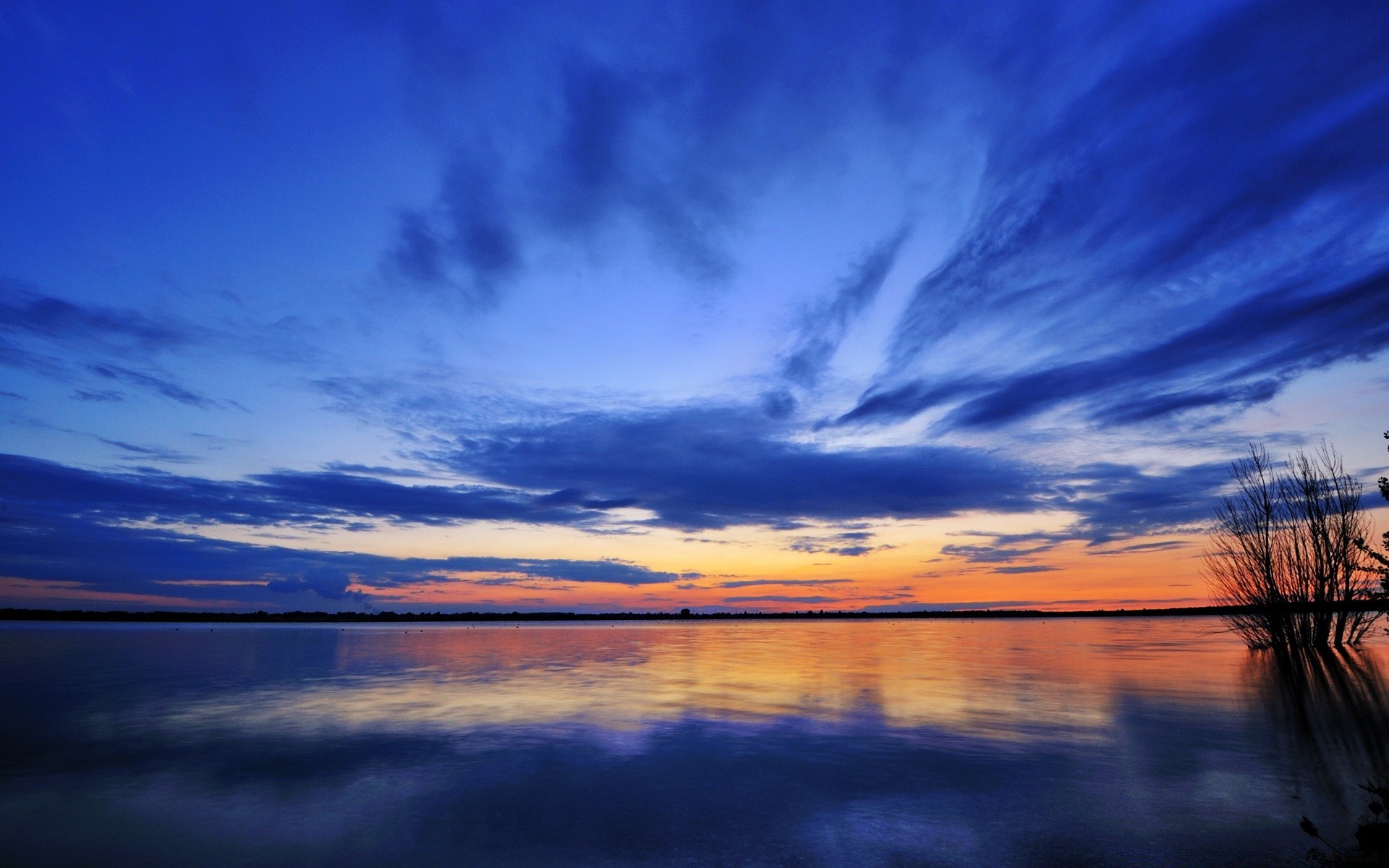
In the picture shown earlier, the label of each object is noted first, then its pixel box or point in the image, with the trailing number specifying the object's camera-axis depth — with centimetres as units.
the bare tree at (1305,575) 3297
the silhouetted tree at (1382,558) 1212
